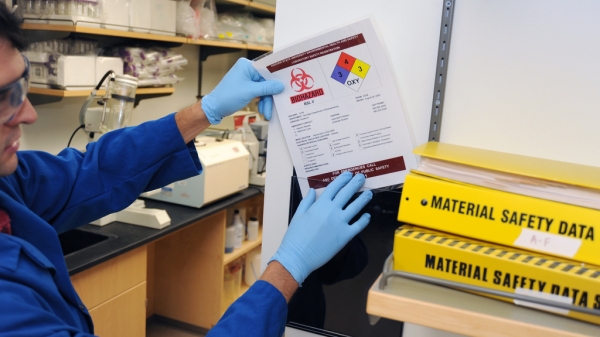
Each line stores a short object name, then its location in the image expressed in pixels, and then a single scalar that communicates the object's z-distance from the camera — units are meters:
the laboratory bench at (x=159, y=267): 1.90
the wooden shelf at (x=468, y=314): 0.63
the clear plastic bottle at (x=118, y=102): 2.07
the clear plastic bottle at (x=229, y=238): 2.86
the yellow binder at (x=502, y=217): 0.63
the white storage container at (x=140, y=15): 2.29
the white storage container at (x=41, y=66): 2.03
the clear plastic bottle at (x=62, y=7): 1.99
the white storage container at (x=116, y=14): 2.15
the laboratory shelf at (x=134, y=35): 1.98
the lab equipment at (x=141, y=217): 2.16
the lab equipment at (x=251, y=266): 3.21
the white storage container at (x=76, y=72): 2.01
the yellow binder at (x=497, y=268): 0.63
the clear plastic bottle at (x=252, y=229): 3.09
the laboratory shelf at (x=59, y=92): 2.01
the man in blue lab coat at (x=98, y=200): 0.83
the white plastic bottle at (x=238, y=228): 2.92
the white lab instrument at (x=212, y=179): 2.42
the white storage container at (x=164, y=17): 2.46
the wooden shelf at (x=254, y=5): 3.17
